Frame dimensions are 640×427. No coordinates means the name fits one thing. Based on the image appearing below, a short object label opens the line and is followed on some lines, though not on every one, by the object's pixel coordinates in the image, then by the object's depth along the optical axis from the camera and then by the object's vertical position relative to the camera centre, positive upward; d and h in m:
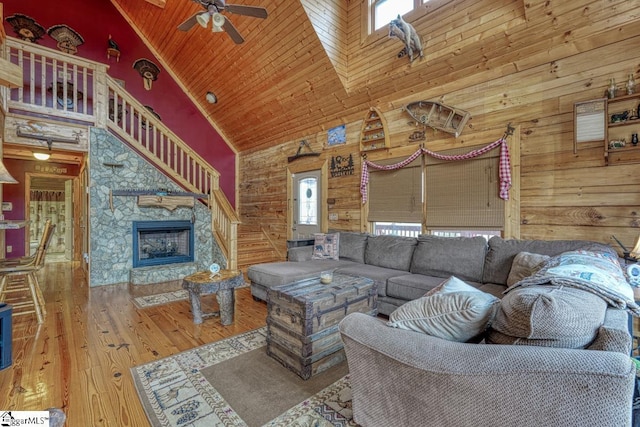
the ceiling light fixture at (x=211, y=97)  6.66 +2.73
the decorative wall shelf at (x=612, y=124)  2.63 +0.83
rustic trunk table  2.17 -0.84
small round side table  3.03 -0.78
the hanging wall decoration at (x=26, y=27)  5.31 +3.55
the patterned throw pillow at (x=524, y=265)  2.50 -0.45
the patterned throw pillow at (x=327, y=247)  4.38 -0.48
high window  3.95 +2.89
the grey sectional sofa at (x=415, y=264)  2.93 -0.61
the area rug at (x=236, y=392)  1.75 -1.21
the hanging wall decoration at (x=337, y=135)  5.17 +1.45
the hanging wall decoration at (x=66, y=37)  5.64 +3.55
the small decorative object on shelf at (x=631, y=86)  2.62 +1.14
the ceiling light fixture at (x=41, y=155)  4.87 +1.05
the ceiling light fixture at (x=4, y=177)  2.61 +0.37
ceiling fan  3.14 +2.27
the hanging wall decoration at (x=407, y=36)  3.41 +2.16
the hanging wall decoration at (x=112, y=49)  6.17 +3.56
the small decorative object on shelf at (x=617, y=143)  2.69 +0.65
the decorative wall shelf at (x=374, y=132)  4.49 +1.31
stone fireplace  5.20 -0.51
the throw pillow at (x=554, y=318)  1.04 -0.38
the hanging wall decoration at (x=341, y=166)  5.06 +0.88
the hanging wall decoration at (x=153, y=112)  6.34 +2.33
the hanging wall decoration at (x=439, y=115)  3.68 +1.30
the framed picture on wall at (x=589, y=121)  2.74 +0.89
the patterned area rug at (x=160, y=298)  3.88 -1.16
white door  5.72 +0.23
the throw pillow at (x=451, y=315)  1.25 -0.45
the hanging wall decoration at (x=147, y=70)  6.49 +3.30
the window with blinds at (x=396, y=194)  4.18 +0.31
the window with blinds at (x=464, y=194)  3.46 +0.26
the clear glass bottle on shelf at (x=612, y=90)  2.70 +1.15
